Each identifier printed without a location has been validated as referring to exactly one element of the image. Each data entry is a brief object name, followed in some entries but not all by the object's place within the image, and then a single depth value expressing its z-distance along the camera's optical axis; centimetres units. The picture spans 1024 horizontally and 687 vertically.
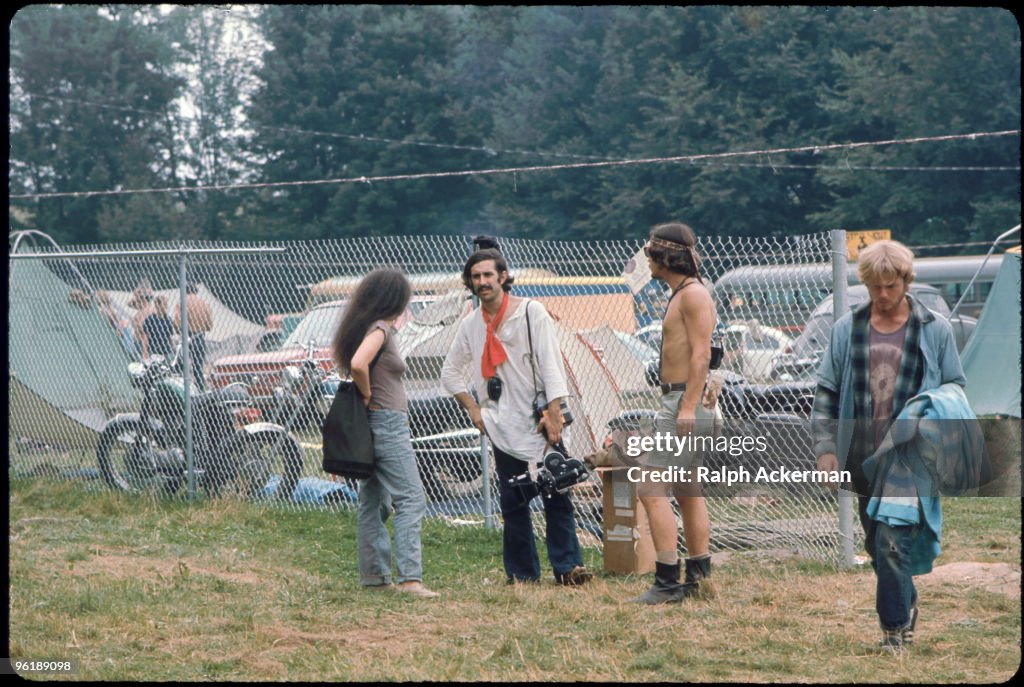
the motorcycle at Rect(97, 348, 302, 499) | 2030
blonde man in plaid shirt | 984
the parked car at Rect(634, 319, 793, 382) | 1631
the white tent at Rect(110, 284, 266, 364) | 2198
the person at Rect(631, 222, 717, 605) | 1205
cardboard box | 1419
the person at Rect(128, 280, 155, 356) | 2237
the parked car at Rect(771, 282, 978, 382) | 1791
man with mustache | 1328
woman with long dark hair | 1347
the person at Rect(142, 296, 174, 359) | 2194
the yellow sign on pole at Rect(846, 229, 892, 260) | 4703
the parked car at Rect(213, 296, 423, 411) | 2103
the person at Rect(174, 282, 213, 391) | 2091
